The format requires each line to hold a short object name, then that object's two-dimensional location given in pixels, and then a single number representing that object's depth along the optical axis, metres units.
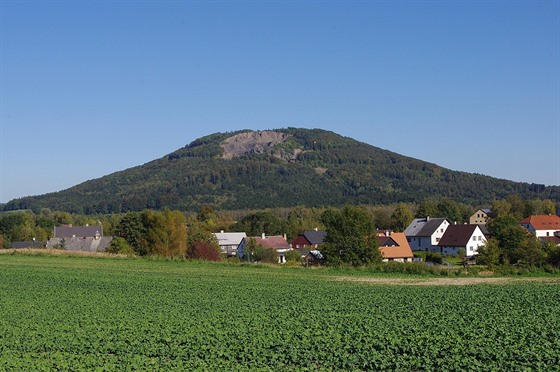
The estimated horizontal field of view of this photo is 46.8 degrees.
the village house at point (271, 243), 108.38
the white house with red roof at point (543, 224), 131.00
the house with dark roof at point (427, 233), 111.31
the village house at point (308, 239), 122.56
